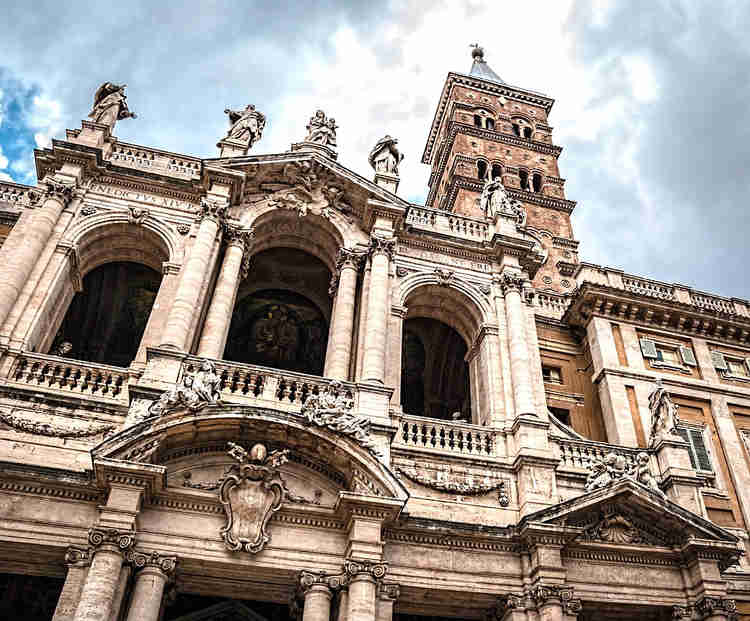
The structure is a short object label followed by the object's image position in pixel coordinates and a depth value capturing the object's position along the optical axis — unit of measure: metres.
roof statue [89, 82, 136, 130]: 20.17
